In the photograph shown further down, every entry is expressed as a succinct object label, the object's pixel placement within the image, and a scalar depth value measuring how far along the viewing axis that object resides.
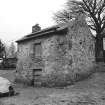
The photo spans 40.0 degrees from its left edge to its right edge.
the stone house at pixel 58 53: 13.76
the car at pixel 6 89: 10.35
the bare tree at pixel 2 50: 38.00
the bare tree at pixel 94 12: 23.39
